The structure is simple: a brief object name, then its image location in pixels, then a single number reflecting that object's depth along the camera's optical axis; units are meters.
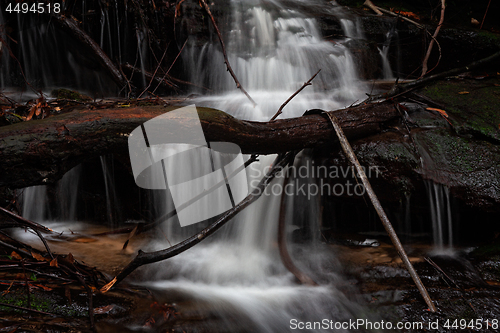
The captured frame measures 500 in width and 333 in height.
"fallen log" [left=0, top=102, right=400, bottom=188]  2.26
